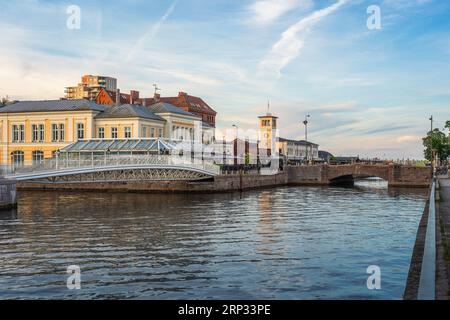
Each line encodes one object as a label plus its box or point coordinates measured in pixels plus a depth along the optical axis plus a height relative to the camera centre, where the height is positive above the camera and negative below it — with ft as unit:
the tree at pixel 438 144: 330.61 +11.97
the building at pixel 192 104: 340.80 +39.61
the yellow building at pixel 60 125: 240.53 +18.41
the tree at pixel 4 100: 317.22 +39.88
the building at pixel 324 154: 561.76 +10.10
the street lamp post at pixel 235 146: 343.05 +11.58
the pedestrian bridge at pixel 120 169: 136.46 -1.30
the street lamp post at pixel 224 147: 253.24 +9.65
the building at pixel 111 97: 312.46 +40.32
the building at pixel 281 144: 377.30 +16.70
